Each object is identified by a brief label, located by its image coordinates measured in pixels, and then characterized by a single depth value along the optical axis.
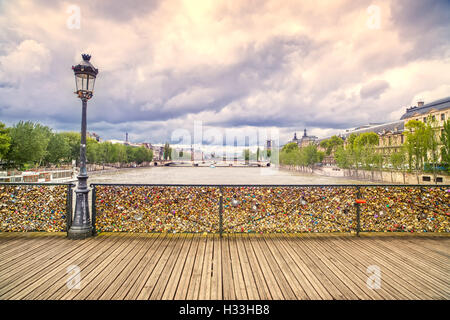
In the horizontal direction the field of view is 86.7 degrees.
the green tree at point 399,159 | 48.38
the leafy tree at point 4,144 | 38.15
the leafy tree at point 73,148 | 75.66
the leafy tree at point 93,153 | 80.56
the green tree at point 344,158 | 62.03
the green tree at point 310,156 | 88.81
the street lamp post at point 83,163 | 6.94
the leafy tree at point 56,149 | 58.72
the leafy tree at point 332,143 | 117.03
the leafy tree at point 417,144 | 46.47
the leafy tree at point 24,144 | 42.84
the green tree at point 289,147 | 156.86
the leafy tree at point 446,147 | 38.81
